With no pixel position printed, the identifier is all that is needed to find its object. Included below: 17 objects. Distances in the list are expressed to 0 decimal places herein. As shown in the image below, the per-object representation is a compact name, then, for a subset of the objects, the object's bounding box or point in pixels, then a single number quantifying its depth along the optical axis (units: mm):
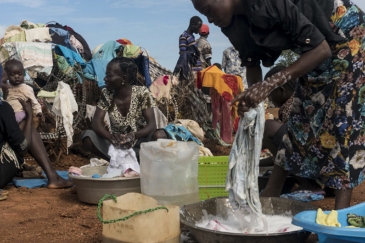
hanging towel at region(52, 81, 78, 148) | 5199
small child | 4777
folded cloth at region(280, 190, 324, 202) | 3421
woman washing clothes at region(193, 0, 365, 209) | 2240
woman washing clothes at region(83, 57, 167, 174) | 4180
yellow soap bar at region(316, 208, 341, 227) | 2006
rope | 2129
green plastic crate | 3473
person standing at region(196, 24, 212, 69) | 9062
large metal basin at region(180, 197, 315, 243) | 2217
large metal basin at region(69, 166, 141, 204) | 3510
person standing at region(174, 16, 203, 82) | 8461
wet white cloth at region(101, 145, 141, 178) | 3691
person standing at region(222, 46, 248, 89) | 8766
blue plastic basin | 1803
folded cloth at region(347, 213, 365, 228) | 2119
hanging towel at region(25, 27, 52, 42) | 6934
